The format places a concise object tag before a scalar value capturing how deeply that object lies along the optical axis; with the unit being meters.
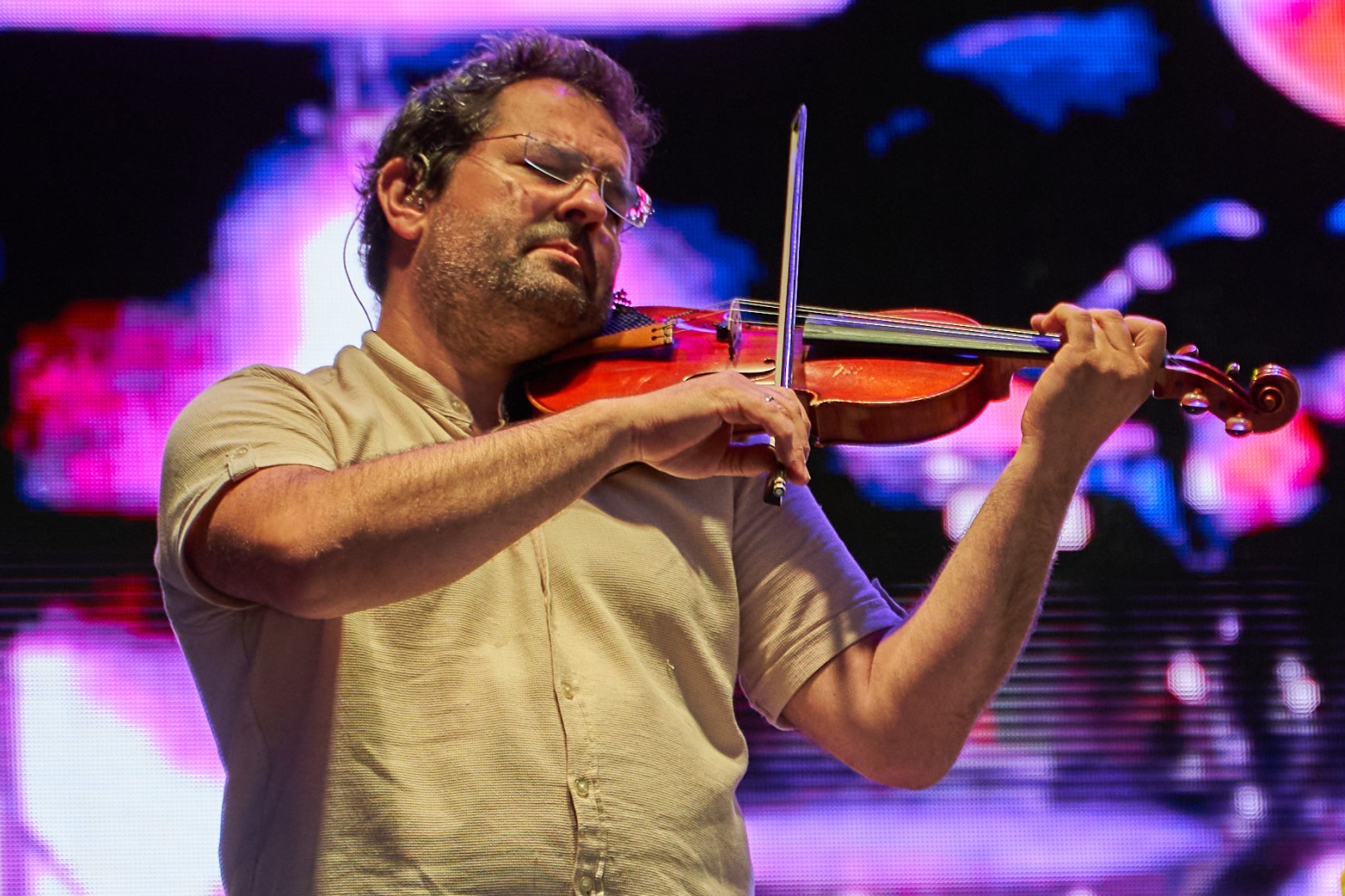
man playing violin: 5.12
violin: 5.25
